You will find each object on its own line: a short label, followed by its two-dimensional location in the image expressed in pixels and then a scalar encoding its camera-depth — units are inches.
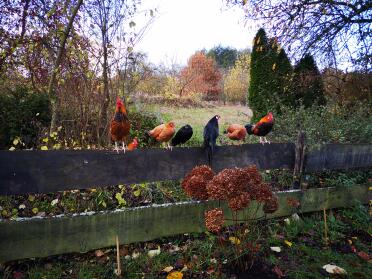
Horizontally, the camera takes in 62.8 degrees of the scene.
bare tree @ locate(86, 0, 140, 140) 198.5
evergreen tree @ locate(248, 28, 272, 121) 391.1
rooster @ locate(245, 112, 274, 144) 166.1
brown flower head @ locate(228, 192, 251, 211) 89.7
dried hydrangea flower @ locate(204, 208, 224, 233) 88.9
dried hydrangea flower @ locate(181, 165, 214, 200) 102.6
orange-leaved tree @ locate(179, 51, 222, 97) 1009.3
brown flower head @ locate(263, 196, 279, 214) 98.5
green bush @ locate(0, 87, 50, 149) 202.4
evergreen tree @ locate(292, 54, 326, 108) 331.9
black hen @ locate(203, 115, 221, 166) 129.4
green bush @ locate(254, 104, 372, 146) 190.5
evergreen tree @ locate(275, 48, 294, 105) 357.7
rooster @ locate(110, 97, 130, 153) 120.4
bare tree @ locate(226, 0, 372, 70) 253.3
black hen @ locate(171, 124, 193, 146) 138.5
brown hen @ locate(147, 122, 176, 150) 146.5
